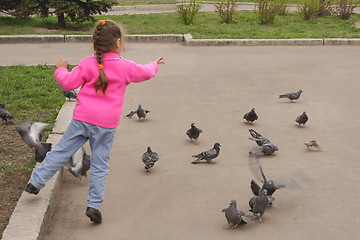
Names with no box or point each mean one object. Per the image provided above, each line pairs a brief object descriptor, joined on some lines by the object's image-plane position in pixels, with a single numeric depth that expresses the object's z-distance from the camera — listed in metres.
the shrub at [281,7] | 17.98
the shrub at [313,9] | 17.82
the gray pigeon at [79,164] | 5.40
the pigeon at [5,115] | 6.93
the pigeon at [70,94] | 7.94
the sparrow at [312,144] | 6.55
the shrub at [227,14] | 17.25
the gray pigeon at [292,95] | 8.63
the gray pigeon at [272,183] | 5.00
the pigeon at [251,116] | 7.38
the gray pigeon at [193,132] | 6.70
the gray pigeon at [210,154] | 6.05
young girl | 4.59
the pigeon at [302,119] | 7.35
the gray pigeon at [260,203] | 4.64
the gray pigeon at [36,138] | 5.46
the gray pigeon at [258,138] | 6.54
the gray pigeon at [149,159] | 5.78
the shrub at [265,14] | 16.83
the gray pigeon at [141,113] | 7.57
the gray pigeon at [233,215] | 4.56
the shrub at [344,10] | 18.27
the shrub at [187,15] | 16.47
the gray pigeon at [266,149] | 6.26
